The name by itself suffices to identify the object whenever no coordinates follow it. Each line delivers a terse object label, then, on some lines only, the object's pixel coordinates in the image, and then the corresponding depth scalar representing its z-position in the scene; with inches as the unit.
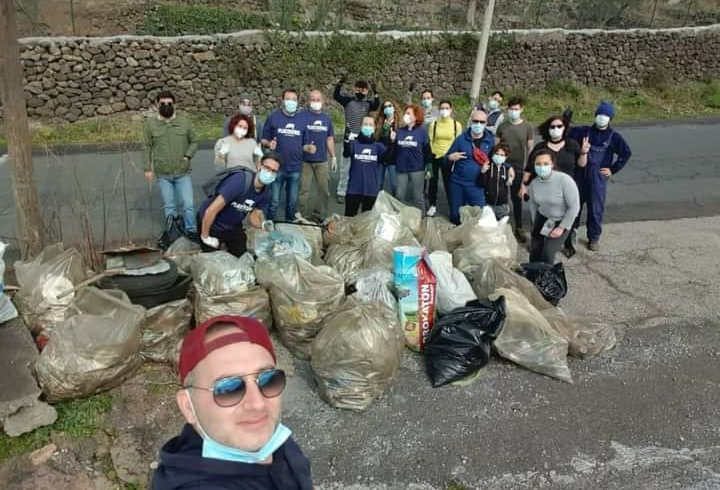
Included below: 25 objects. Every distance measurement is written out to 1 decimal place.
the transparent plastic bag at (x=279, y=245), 182.2
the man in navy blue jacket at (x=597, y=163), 250.4
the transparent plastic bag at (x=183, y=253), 185.6
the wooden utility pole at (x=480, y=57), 444.1
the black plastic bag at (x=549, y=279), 194.1
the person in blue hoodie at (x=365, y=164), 250.8
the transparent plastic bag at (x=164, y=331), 161.8
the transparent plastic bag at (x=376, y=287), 170.9
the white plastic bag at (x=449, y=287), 177.8
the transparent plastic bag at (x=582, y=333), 173.6
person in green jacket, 233.5
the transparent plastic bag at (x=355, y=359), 146.1
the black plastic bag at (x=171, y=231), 225.6
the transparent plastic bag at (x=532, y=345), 163.9
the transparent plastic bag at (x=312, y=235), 197.3
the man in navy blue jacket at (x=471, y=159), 243.8
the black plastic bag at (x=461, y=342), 158.1
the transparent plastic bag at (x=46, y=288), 162.2
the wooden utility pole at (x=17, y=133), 167.9
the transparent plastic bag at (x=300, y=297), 167.2
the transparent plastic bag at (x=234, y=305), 165.0
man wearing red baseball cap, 56.8
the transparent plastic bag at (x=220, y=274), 167.5
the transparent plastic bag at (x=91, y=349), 139.9
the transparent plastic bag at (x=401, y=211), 221.1
